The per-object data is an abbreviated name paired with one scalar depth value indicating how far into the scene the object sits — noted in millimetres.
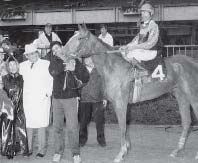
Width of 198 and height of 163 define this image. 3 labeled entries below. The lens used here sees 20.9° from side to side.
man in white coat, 9895
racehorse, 9789
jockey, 9961
